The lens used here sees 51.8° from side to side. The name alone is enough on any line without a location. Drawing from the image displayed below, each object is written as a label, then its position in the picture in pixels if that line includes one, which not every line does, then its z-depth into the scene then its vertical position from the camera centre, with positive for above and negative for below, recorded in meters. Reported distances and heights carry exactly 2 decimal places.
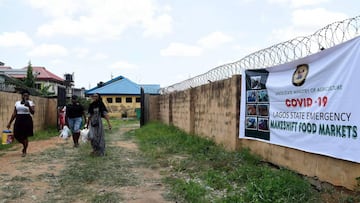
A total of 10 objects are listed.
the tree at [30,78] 33.17 +2.74
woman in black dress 9.12 -0.40
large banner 4.40 +0.07
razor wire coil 4.86 +0.96
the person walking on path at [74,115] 10.60 -0.20
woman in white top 9.16 -0.27
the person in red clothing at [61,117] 16.83 -0.41
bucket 9.84 -0.74
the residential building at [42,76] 38.47 +3.69
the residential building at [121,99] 41.38 +1.02
